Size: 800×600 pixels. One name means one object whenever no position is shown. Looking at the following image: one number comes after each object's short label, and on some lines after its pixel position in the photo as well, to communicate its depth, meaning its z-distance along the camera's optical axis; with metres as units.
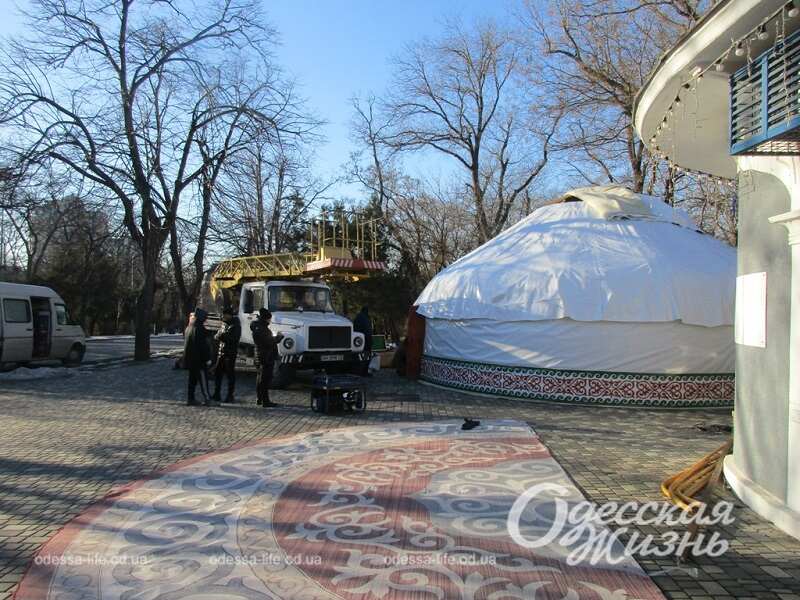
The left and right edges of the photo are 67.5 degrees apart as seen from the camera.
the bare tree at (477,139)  29.95
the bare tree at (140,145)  16.12
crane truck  11.96
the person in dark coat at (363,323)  13.88
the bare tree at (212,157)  17.30
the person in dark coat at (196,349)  10.21
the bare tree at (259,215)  18.73
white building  4.29
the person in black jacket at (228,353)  10.83
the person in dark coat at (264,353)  10.24
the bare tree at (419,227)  31.59
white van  15.28
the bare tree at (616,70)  18.95
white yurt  11.33
